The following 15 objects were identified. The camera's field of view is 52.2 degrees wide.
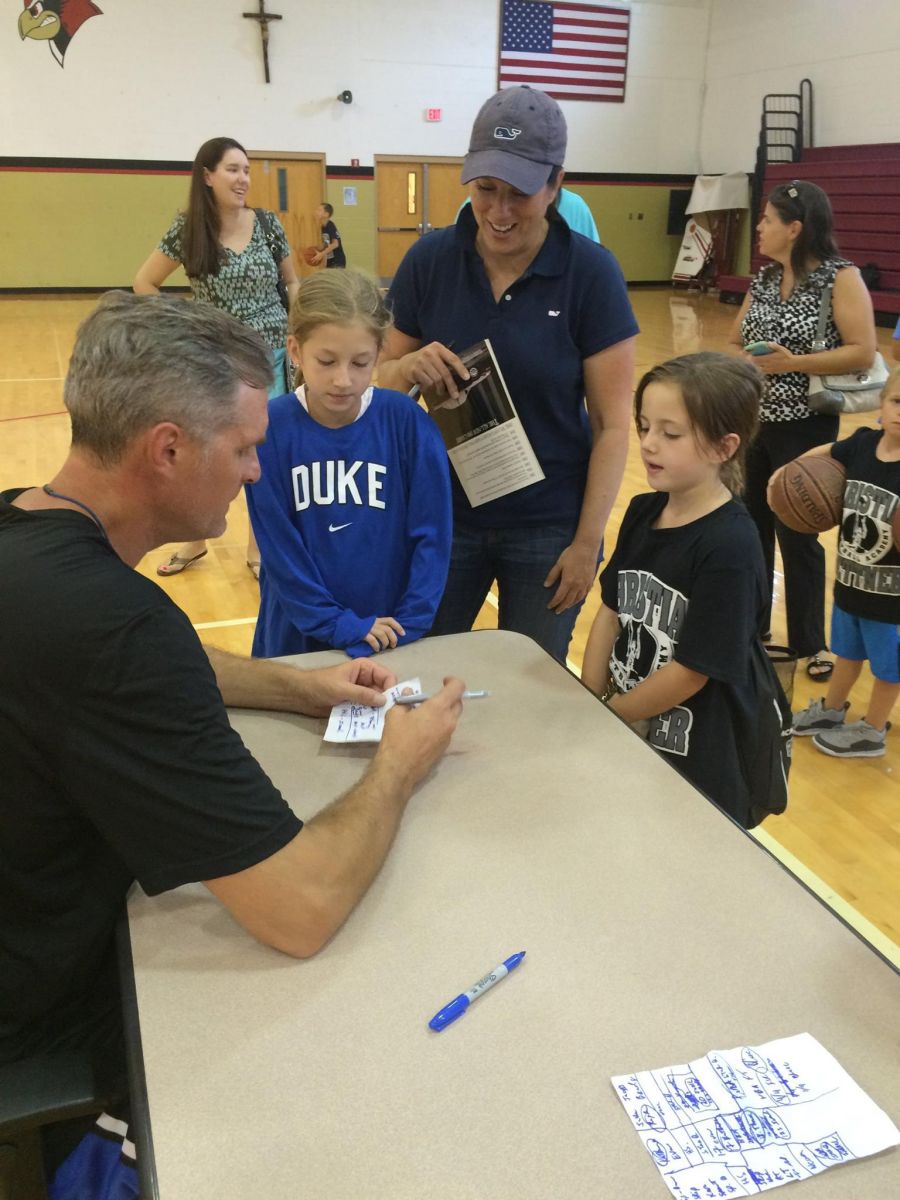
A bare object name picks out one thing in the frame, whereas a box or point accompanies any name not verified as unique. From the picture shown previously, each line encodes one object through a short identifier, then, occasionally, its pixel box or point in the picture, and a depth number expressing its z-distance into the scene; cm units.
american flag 1462
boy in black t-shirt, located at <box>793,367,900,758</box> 286
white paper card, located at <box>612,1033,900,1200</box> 91
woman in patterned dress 405
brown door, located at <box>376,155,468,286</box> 1495
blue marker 105
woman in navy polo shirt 206
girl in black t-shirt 179
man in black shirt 107
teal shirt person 287
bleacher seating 1281
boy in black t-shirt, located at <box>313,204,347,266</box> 1114
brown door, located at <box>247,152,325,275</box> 1411
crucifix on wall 1320
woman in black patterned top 336
